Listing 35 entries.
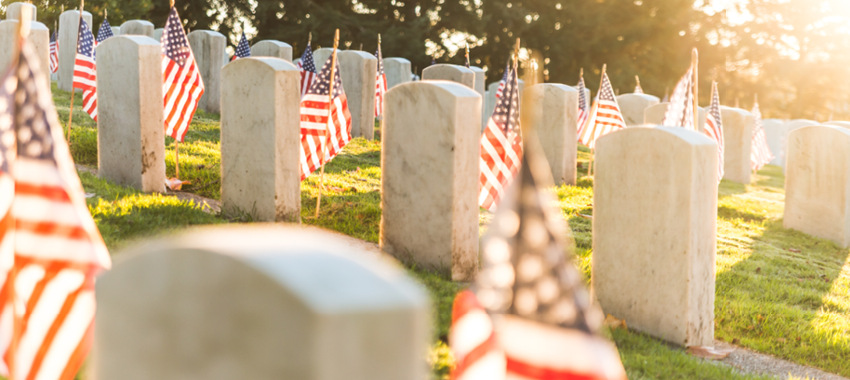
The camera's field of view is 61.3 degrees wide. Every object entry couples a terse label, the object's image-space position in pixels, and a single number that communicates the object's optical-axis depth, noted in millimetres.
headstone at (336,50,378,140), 12094
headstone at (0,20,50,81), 7098
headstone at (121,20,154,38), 12953
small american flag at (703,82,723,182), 8502
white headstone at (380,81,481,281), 5098
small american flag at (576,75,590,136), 11716
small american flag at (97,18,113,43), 12377
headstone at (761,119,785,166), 20203
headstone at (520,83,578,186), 10492
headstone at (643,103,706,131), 11727
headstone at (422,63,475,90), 10828
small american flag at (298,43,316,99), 11613
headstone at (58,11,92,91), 12859
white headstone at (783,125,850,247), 8445
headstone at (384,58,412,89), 15453
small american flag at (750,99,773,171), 14164
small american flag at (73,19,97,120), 7715
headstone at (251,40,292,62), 13062
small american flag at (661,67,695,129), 5812
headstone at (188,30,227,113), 12391
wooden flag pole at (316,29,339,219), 6701
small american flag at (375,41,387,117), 12930
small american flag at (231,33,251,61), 13136
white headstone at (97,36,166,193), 6473
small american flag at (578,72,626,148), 9711
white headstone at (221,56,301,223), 5855
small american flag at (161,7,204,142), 6980
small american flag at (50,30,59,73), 13008
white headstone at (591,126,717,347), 4453
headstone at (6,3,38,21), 10327
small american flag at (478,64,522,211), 5863
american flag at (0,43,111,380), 2275
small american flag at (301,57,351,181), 6684
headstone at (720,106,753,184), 13805
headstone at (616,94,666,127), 14961
